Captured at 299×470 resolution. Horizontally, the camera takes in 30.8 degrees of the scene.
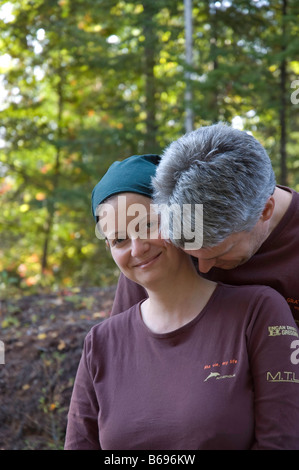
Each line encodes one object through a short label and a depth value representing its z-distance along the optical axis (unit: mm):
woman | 1691
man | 1637
